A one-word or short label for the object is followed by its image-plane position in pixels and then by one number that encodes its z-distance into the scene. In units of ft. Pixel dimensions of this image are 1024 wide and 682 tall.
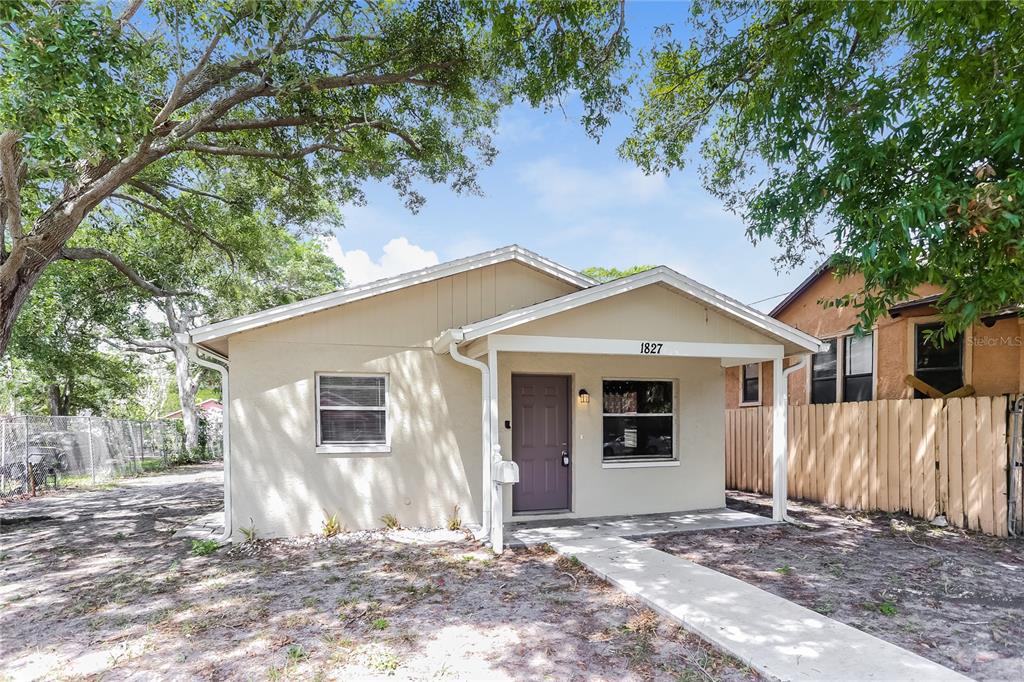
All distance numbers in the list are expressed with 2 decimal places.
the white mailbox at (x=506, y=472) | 21.70
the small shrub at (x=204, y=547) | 21.78
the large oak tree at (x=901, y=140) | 14.60
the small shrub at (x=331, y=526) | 24.07
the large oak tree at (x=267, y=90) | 17.69
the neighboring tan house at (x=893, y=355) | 30.09
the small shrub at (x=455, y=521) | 25.49
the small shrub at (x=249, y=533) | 23.26
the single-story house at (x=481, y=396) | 23.61
